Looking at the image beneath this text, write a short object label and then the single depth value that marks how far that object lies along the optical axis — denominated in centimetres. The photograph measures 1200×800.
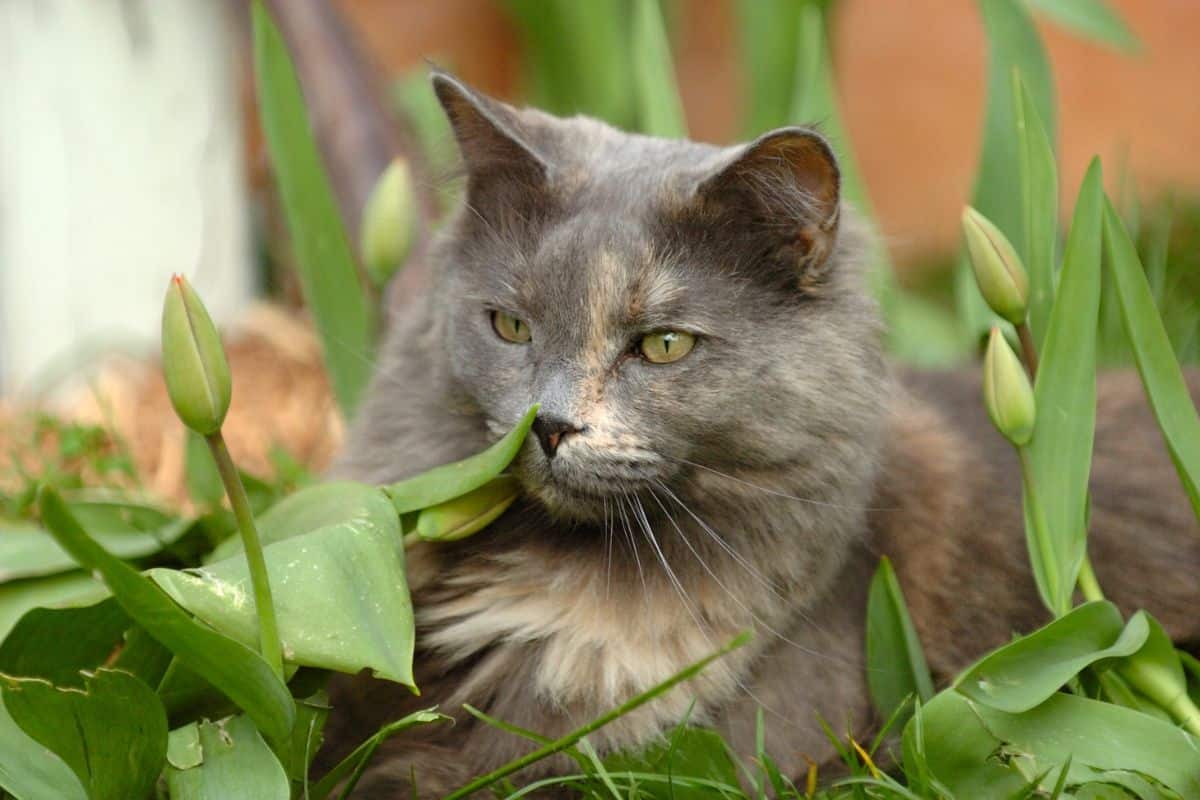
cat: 125
